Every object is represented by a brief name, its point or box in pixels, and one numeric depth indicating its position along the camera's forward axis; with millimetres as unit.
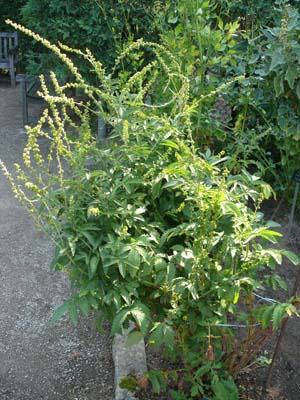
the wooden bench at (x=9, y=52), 7824
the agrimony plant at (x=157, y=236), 1736
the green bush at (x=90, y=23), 4914
